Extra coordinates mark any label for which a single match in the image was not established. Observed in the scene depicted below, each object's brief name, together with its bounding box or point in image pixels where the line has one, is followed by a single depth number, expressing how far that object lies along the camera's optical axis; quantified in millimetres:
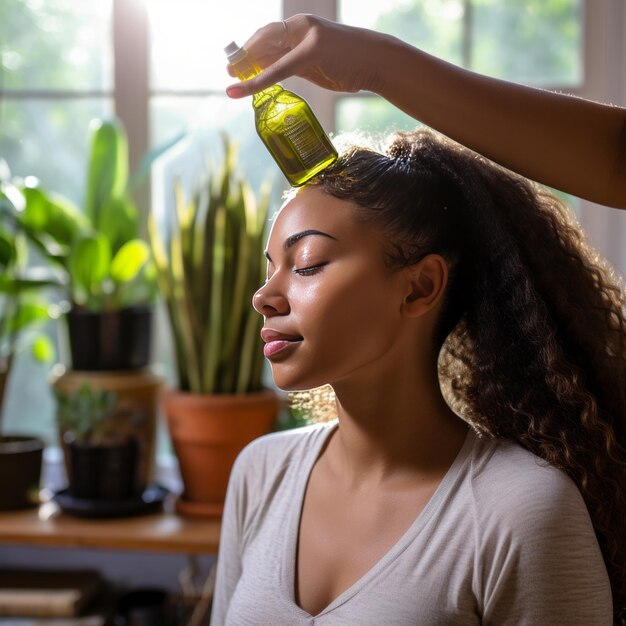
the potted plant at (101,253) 2342
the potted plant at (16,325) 2326
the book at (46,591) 2299
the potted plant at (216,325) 2236
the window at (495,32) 2549
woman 1127
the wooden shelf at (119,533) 2160
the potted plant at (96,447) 2246
